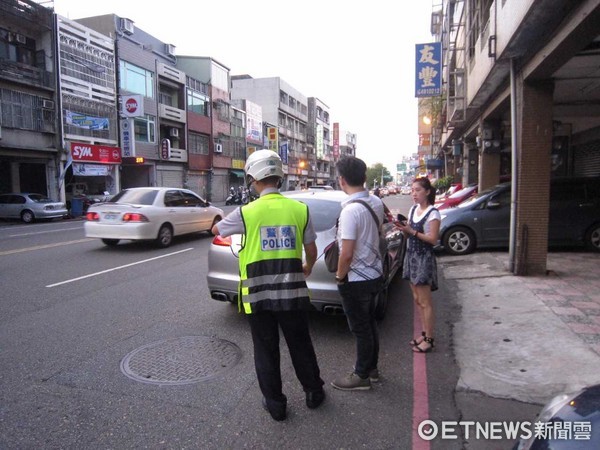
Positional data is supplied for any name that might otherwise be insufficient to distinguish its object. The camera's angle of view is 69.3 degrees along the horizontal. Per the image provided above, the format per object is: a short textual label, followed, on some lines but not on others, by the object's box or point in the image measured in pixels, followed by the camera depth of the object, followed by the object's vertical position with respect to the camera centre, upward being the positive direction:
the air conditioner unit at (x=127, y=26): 31.02 +12.22
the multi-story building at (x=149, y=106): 30.19 +6.97
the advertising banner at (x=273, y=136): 56.09 +7.50
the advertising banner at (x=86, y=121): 25.89 +4.59
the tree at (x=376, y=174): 119.38 +5.54
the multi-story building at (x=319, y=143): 76.94 +9.48
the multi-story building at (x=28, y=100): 22.61 +5.20
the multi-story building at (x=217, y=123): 40.88 +7.15
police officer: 2.90 -0.52
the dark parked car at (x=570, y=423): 1.66 -0.96
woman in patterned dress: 4.07 -0.56
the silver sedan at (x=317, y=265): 4.51 -0.81
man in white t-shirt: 3.26 -0.52
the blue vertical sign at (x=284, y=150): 57.00 +5.78
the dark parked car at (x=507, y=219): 9.17 -0.57
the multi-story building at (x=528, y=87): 5.47 +2.08
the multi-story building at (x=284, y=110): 59.90 +12.21
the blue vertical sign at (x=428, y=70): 15.88 +4.54
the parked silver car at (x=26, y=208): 21.22 -0.59
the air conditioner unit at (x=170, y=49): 38.38 +12.92
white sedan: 10.06 -0.52
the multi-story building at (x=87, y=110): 25.56 +5.39
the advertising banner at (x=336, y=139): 88.31 +11.18
